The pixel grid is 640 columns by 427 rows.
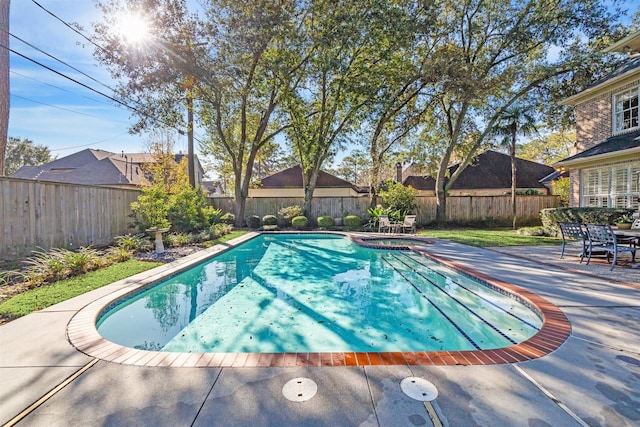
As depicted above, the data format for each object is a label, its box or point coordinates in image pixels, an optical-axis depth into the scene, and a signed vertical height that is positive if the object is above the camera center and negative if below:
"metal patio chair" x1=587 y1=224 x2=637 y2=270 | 6.00 -0.72
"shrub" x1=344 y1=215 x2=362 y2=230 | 16.02 -0.81
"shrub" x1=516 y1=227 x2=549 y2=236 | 12.56 -1.09
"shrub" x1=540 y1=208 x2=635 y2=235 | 9.75 -0.31
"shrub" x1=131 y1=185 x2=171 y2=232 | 8.90 +0.02
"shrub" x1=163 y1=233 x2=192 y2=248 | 9.75 -1.09
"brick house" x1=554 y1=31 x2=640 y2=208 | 9.68 +2.46
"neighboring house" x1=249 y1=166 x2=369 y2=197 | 25.95 +1.95
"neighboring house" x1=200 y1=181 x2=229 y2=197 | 41.97 +2.86
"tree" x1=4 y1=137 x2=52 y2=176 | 40.69 +7.82
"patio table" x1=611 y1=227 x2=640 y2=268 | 6.23 -0.58
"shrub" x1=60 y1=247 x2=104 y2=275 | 5.87 -1.12
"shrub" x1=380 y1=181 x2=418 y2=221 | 16.20 +0.45
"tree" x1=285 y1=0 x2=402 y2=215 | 12.88 +6.71
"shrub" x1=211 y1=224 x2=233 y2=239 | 12.11 -0.99
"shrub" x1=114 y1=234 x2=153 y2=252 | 8.40 -1.04
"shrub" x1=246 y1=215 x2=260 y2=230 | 16.60 -0.76
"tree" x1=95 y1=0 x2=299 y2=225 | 10.74 +6.18
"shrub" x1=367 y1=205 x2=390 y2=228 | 15.69 -0.27
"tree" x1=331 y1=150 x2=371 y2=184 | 40.78 +5.34
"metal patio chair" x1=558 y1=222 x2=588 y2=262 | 6.75 -0.60
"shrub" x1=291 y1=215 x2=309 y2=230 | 16.36 -0.82
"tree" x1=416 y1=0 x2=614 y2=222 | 13.58 +7.90
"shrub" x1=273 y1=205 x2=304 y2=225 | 16.86 -0.26
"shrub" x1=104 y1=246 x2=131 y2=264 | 7.09 -1.19
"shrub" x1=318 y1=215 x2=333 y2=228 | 16.20 -0.81
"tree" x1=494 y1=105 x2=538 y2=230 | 14.16 +4.01
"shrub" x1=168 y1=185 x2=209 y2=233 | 11.20 -0.14
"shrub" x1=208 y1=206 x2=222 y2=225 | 12.72 -0.33
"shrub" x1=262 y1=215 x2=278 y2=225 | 16.64 -0.71
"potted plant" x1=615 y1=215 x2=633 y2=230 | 7.92 -0.47
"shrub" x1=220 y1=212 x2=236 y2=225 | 16.98 -0.67
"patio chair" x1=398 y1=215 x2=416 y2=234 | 13.67 -0.79
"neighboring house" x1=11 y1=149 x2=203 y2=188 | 23.38 +3.19
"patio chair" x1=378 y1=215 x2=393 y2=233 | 13.85 -0.76
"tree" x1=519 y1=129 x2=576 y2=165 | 30.47 +6.79
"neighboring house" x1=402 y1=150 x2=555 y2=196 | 24.98 +2.66
